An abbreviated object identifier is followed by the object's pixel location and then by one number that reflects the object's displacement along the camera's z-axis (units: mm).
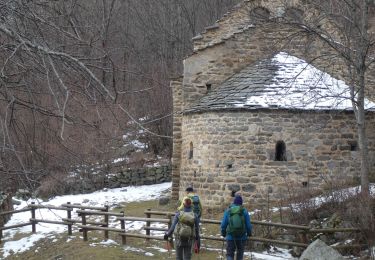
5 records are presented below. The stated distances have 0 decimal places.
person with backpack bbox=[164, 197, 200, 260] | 9984
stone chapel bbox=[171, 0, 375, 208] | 15375
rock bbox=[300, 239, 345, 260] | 9828
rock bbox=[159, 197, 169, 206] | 18859
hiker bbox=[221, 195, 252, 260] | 10078
